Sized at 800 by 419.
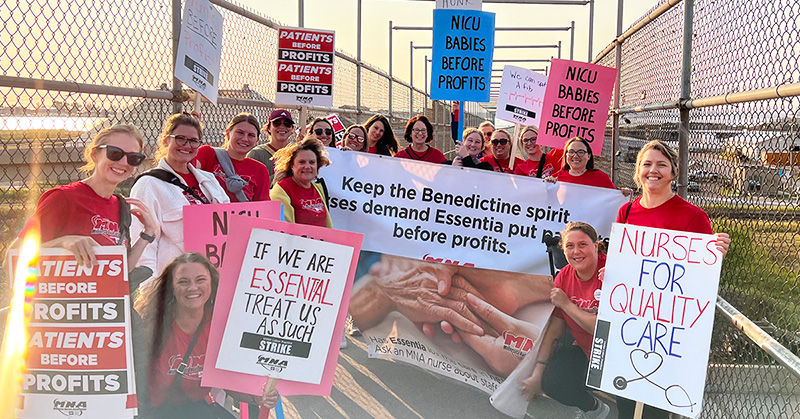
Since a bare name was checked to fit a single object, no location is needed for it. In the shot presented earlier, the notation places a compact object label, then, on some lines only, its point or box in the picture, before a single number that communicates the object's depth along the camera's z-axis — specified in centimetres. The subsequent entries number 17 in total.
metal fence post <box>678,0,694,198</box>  418
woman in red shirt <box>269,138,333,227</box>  440
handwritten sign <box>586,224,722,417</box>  295
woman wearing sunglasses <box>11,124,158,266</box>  259
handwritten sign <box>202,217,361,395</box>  274
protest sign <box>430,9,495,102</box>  794
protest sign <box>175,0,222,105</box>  434
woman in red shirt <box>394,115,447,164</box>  664
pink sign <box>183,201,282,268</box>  333
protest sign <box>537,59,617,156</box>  595
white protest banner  449
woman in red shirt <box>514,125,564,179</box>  632
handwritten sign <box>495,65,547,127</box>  681
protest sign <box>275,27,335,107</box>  695
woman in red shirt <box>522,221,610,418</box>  387
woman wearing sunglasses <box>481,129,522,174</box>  656
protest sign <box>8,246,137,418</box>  253
